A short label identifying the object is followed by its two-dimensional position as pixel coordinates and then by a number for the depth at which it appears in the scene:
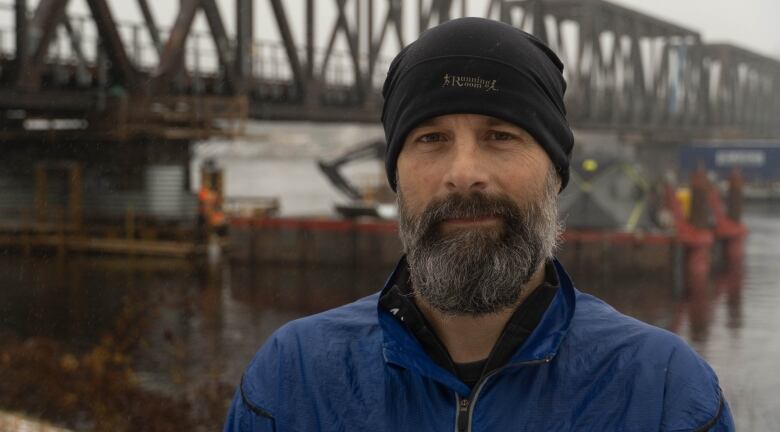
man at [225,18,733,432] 1.99
